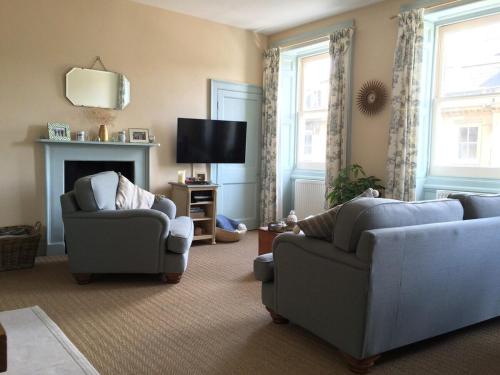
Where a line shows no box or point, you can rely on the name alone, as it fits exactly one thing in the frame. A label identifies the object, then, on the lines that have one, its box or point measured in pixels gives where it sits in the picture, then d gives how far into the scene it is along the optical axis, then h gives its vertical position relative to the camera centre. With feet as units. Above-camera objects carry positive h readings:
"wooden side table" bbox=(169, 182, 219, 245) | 17.05 -2.22
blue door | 19.40 -0.66
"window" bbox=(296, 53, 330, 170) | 19.70 +2.01
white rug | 7.50 -3.86
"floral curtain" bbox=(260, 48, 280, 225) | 20.08 +0.93
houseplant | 15.80 -1.14
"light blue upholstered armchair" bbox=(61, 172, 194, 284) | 11.84 -2.50
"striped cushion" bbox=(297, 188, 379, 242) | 8.14 -1.40
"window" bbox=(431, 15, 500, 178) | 13.73 +1.88
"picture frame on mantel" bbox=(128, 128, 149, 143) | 16.69 +0.54
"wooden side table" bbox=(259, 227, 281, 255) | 13.46 -2.80
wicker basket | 13.03 -3.23
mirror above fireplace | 15.34 +2.20
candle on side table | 17.40 -1.10
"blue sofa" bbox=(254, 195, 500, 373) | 7.22 -2.22
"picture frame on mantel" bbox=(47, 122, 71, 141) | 14.76 +0.55
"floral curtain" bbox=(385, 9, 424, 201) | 14.47 +1.79
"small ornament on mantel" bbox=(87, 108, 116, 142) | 15.75 +1.12
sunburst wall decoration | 15.94 +2.16
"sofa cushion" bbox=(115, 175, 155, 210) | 13.20 -1.54
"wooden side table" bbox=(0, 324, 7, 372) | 5.50 -2.63
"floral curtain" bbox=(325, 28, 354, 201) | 17.04 +1.94
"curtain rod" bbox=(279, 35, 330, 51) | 18.16 +4.87
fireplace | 15.60 -0.76
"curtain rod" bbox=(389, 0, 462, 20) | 13.71 +4.93
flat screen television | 17.80 +0.42
